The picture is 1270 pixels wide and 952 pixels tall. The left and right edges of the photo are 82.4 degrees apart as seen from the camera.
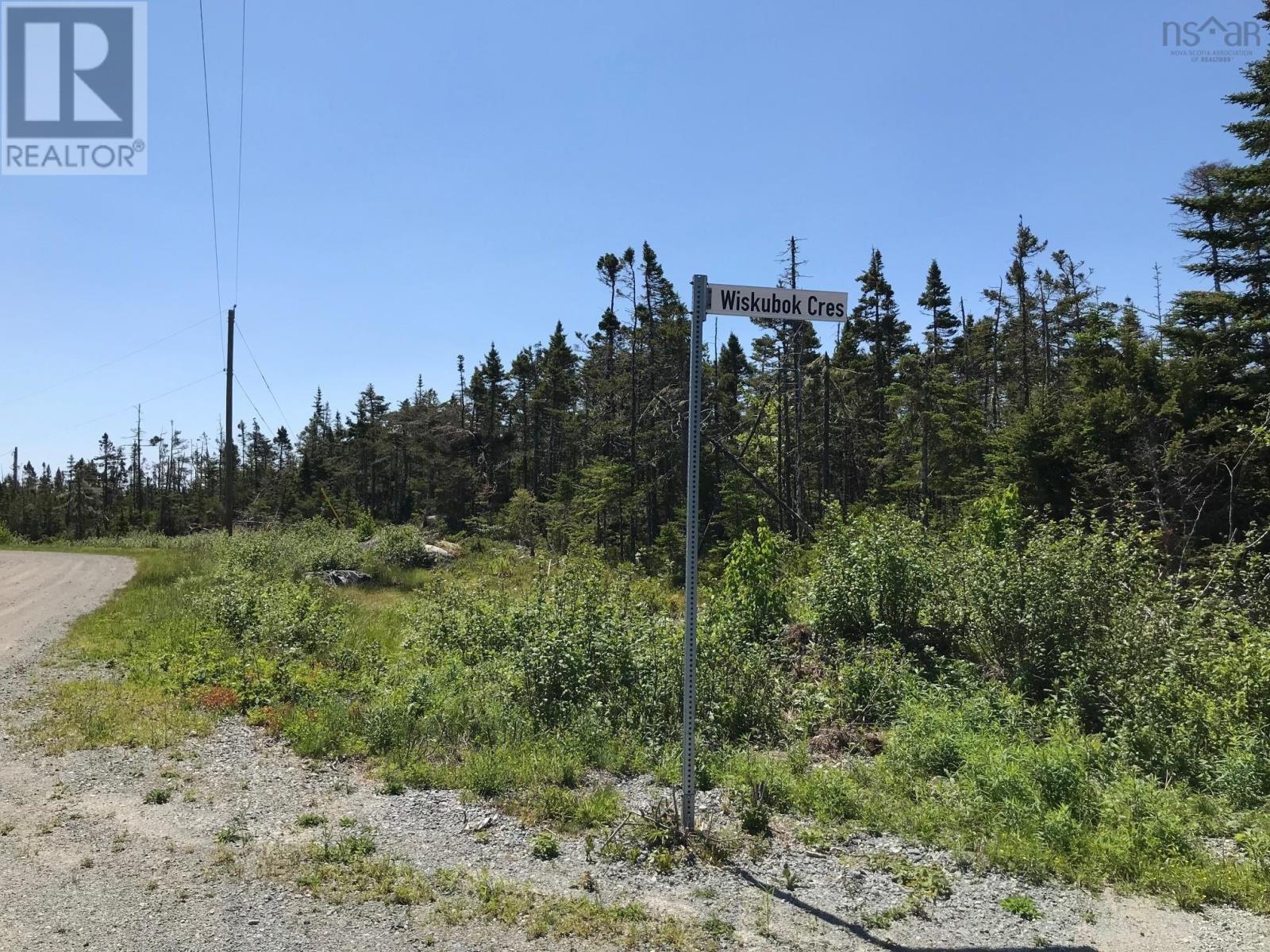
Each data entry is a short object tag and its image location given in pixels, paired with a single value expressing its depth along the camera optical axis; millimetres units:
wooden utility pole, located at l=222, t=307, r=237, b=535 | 23969
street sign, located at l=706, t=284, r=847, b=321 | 4293
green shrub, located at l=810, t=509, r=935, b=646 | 9133
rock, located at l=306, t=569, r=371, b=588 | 20391
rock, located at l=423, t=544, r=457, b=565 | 26531
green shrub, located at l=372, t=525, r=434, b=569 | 25141
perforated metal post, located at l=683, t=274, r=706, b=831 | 4250
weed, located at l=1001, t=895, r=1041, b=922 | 3660
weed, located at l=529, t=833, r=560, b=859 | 4301
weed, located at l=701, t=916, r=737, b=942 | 3434
